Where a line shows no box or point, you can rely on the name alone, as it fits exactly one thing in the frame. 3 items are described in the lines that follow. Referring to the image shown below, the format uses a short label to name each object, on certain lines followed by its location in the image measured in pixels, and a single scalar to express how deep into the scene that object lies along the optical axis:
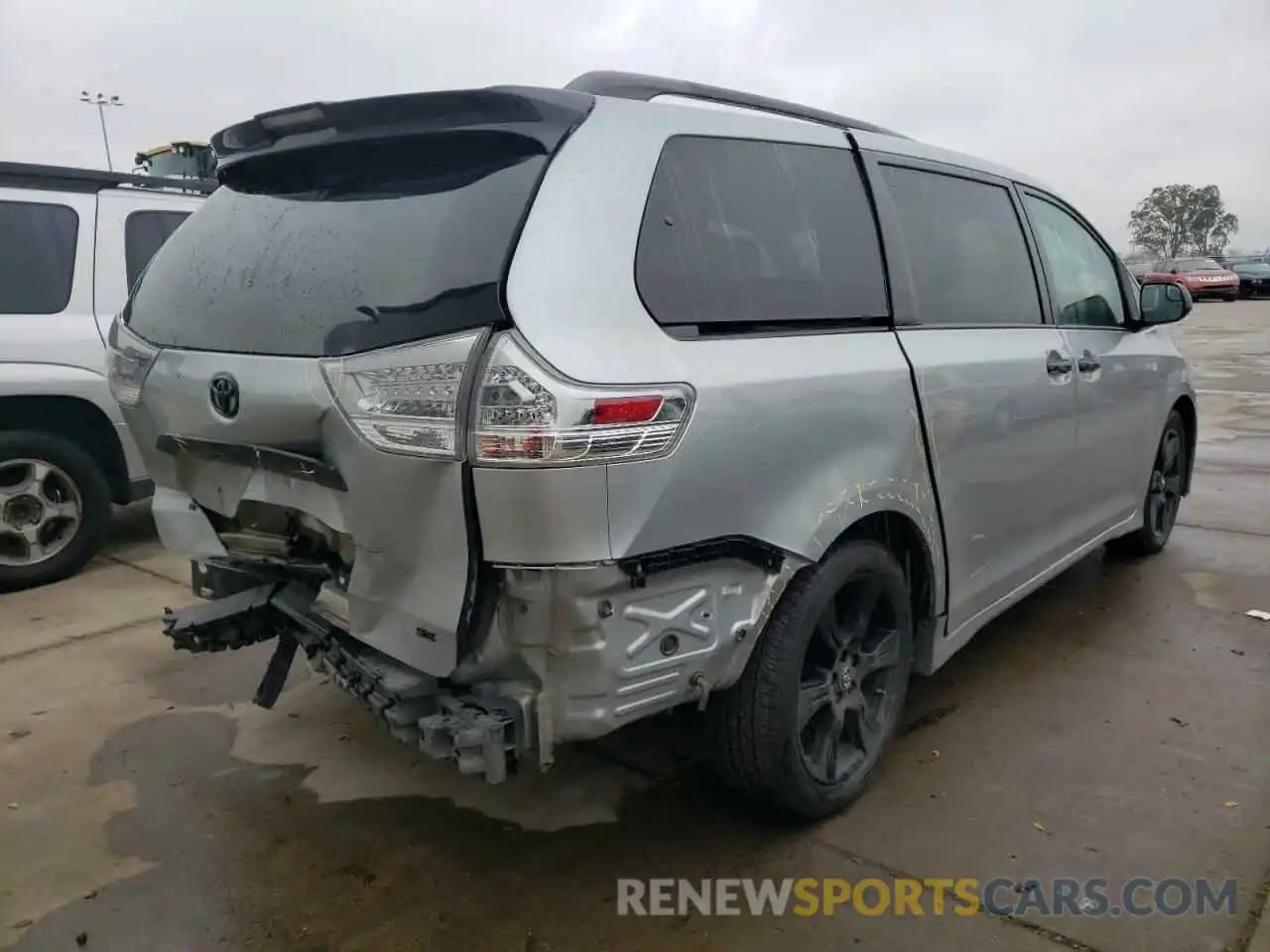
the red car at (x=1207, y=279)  34.50
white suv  4.79
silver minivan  2.02
